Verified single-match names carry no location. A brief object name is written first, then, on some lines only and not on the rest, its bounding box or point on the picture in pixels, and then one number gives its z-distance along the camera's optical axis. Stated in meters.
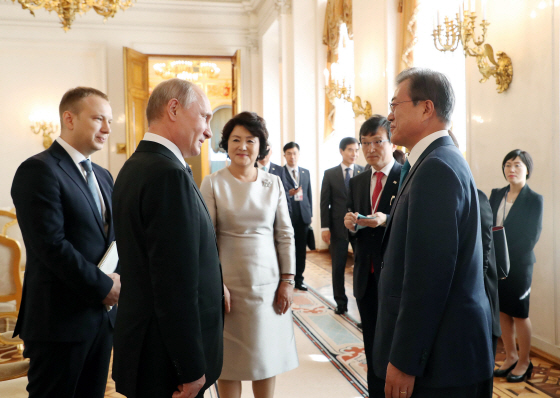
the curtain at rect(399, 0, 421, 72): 5.75
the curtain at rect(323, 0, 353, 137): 7.54
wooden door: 10.03
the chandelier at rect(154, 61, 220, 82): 13.34
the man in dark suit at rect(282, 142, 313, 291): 6.15
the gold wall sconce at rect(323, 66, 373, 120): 6.67
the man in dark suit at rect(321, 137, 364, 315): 5.10
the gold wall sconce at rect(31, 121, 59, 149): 10.12
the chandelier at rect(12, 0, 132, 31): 6.28
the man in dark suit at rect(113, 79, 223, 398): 1.40
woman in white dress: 2.39
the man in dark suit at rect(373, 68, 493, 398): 1.45
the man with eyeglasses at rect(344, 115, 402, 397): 2.80
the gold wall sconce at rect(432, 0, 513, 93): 3.82
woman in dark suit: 3.30
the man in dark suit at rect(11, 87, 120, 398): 1.89
